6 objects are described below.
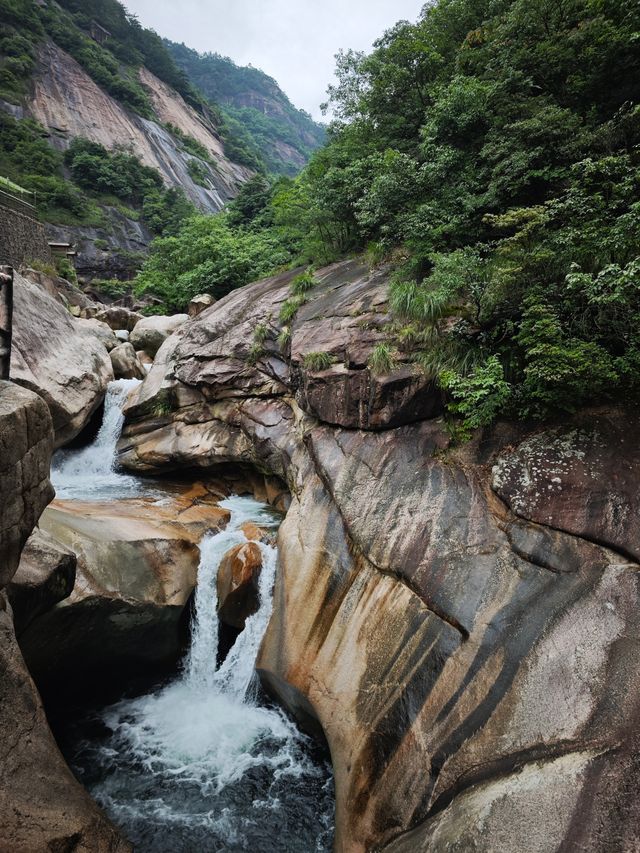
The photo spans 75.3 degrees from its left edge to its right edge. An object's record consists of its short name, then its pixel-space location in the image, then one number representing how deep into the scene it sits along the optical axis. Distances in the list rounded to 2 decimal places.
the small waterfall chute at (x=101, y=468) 11.61
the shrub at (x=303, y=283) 12.68
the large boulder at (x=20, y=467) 4.34
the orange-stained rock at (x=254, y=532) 9.18
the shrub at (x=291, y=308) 12.07
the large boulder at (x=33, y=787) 4.08
